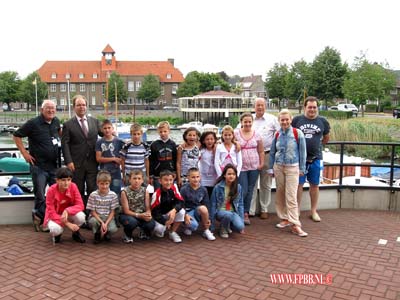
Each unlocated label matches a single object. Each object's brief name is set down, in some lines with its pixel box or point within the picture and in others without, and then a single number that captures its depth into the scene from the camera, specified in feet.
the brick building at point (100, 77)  290.97
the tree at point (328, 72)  153.28
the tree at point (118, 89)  261.85
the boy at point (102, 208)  16.62
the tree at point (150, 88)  274.36
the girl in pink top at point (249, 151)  19.45
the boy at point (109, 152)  18.17
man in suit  18.06
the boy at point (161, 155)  18.30
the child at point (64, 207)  16.30
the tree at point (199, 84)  269.23
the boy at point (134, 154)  17.95
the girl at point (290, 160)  18.57
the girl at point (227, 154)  18.76
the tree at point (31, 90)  242.37
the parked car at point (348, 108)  157.73
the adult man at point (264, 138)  20.17
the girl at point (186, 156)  18.61
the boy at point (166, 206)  17.10
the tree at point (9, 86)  247.09
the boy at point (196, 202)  17.54
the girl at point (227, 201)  17.93
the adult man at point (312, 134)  19.48
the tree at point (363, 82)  144.25
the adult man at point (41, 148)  17.72
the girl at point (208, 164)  19.06
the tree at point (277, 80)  209.67
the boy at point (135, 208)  16.65
